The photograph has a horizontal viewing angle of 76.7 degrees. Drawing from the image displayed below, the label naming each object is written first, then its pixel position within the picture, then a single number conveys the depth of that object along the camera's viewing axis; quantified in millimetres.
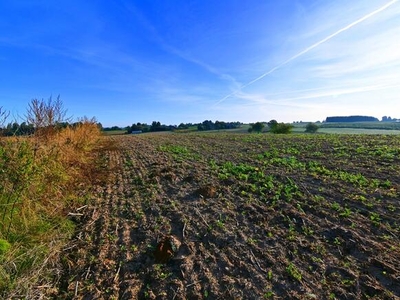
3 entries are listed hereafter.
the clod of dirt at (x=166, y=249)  3445
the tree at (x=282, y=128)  46969
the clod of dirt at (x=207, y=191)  5651
